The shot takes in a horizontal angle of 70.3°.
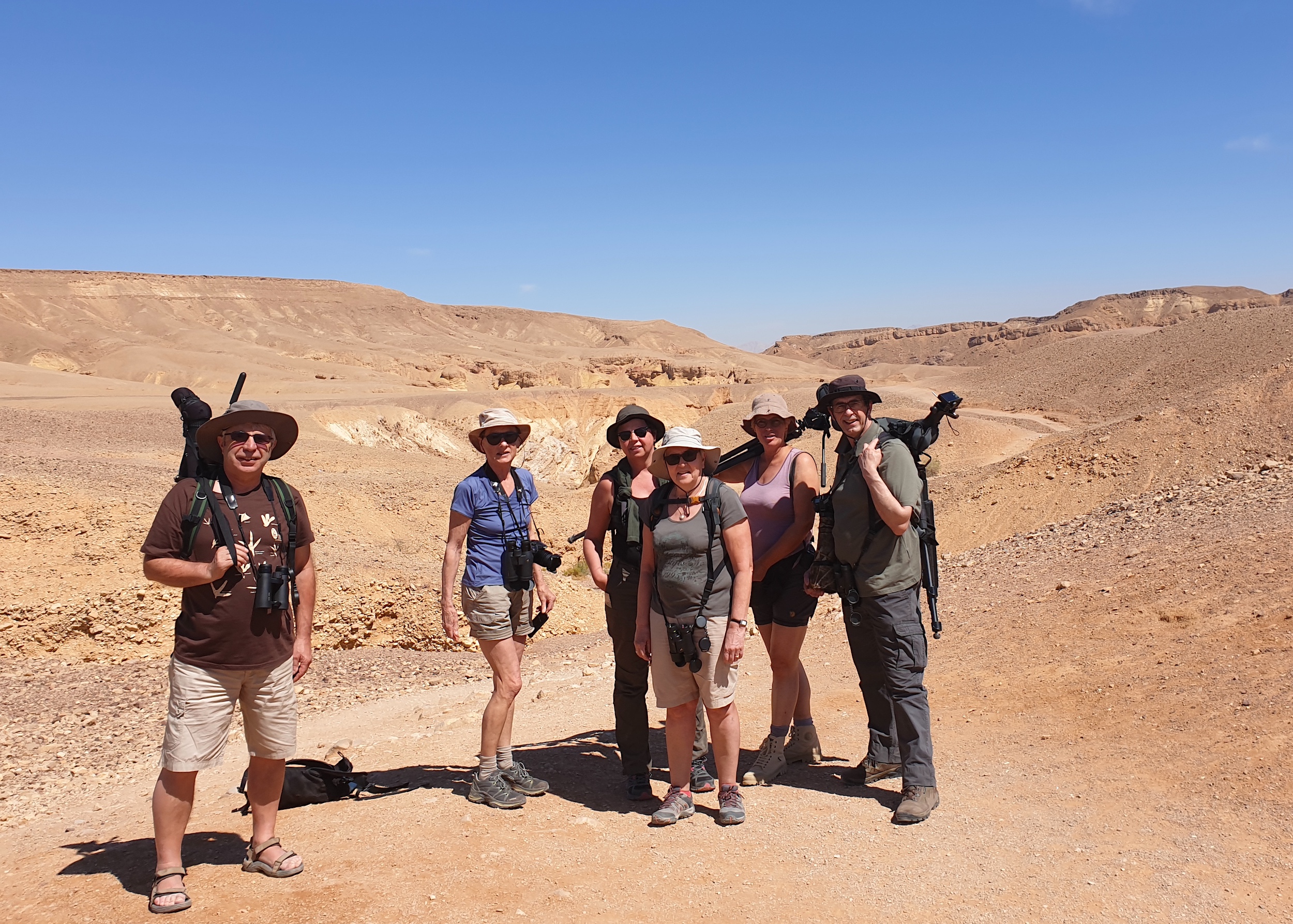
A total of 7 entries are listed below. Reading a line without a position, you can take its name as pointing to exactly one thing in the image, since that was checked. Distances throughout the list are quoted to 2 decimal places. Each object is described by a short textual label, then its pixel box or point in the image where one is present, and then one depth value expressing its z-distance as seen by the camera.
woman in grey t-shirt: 4.10
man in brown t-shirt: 3.61
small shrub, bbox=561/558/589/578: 13.59
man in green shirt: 4.37
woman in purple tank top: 4.61
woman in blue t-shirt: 4.62
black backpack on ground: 4.80
